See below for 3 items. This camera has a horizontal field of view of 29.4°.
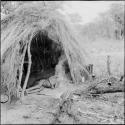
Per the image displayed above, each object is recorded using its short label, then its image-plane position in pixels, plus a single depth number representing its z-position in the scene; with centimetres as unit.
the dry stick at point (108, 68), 640
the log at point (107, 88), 468
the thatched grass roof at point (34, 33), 505
